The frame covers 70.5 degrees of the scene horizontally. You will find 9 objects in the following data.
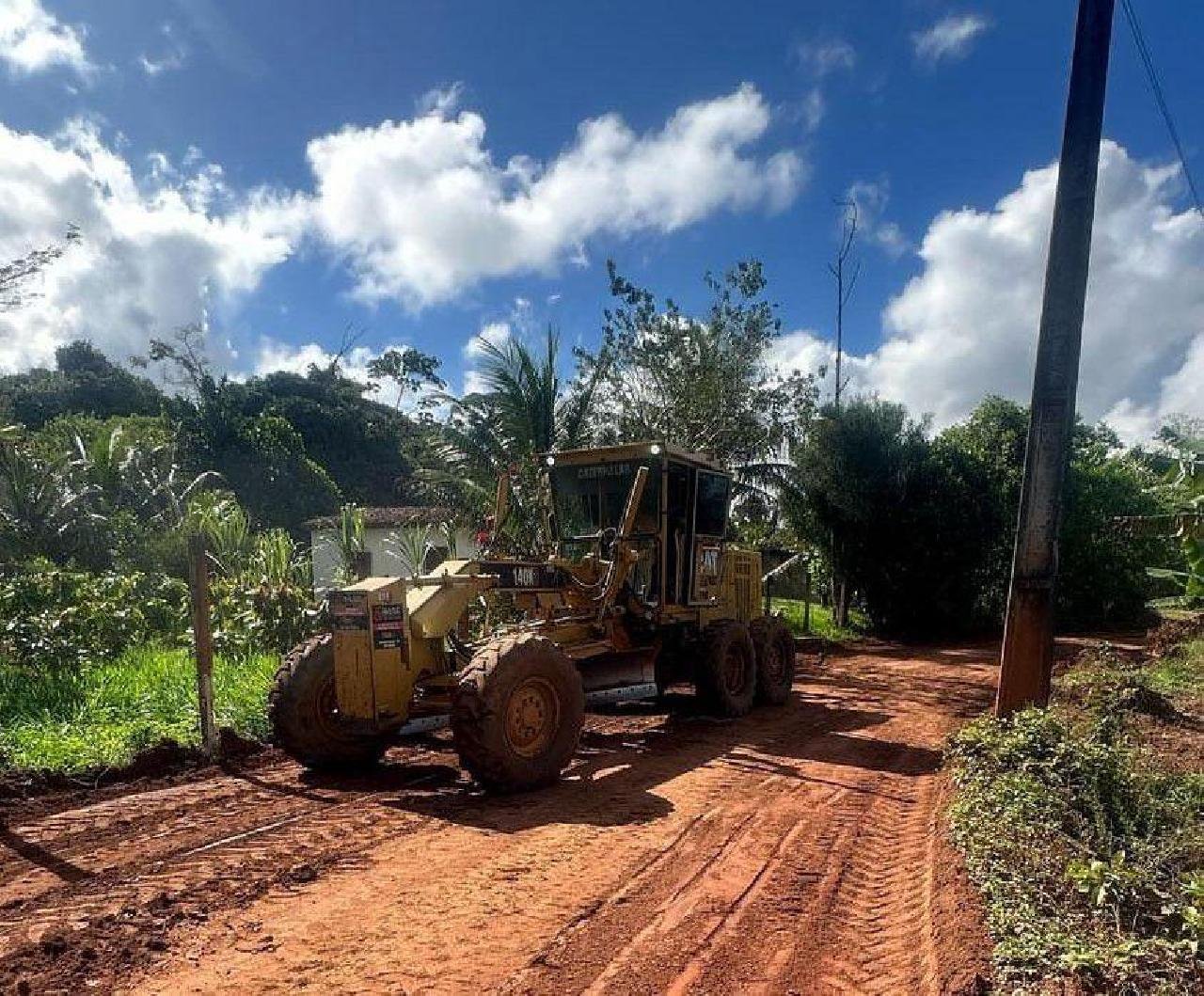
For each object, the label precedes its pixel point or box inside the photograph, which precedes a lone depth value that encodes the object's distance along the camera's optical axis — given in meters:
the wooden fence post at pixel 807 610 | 17.42
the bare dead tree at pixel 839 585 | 19.34
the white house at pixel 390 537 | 13.75
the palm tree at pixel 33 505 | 12.48
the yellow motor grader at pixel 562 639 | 5.63
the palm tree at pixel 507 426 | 14.13
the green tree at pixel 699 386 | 16.34
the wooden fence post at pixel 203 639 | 6.44
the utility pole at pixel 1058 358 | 5.83
